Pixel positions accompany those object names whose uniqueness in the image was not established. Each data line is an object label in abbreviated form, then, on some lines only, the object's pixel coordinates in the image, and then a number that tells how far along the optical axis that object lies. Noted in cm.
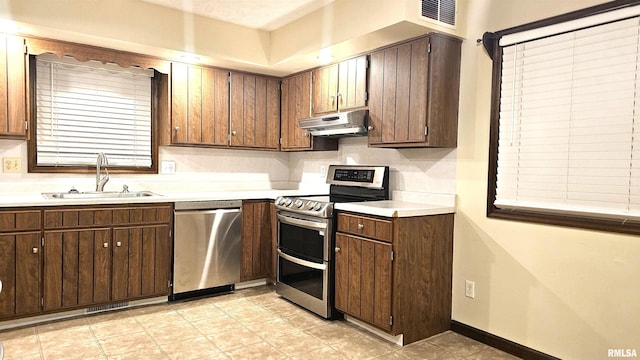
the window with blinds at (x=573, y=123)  217
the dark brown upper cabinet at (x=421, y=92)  287
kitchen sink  340
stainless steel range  316
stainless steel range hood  332
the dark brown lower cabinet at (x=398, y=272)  271
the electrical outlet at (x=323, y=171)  435
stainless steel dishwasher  351
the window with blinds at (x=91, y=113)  351
